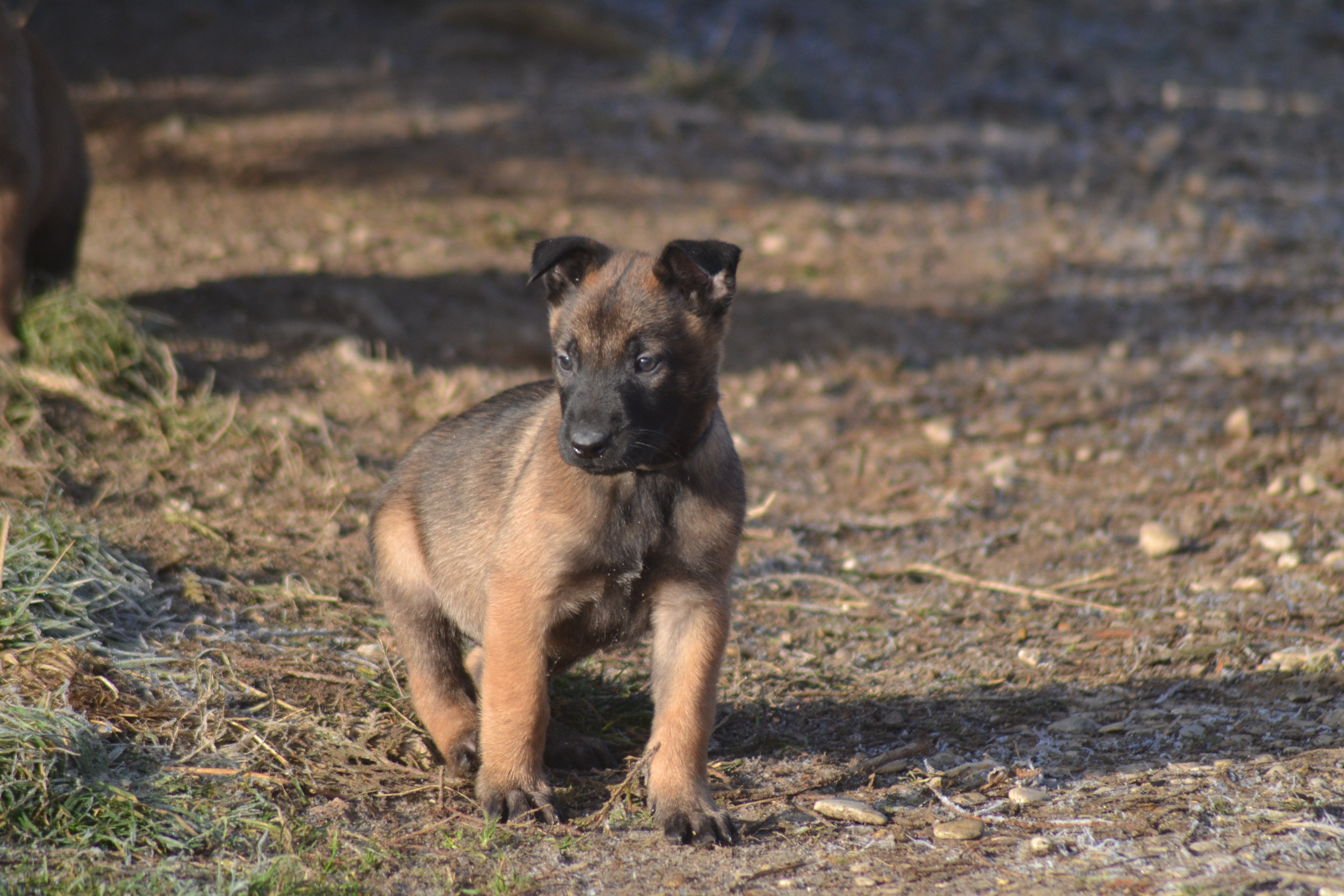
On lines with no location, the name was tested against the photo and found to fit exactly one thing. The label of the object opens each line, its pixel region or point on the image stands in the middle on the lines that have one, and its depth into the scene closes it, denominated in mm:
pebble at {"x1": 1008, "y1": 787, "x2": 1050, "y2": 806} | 7910
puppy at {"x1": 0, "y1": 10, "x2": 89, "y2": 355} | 13094
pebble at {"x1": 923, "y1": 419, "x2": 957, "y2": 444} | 15055
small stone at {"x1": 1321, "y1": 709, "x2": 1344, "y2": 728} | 8719
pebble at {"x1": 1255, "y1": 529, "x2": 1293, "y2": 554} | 11922
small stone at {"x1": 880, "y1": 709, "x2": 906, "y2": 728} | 9273
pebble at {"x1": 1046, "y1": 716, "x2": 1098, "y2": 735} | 8992
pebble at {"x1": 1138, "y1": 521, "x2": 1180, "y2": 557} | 12219
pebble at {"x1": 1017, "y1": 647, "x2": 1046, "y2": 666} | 10281
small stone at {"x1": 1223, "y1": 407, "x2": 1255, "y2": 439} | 14516
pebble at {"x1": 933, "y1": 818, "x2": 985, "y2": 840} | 7508
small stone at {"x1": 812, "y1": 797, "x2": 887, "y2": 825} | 7742
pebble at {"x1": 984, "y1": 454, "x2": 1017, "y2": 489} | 14039
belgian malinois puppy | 7742
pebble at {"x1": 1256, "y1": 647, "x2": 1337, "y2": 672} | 9758
